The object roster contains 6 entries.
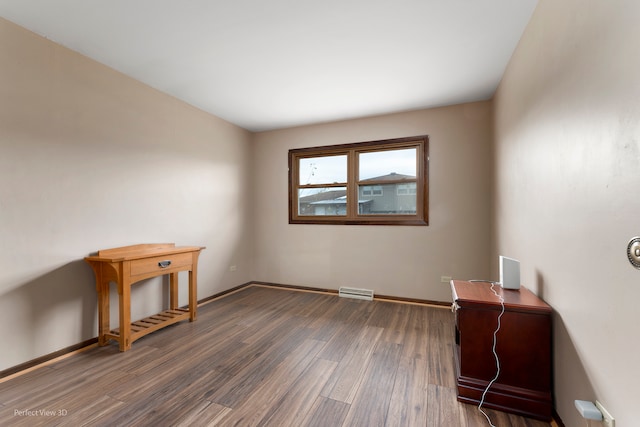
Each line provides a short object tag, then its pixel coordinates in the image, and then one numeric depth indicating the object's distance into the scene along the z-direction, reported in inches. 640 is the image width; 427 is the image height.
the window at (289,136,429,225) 143.1
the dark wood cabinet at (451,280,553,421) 62.4
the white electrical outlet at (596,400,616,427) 40.8
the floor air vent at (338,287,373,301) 149.0
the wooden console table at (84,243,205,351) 90.5
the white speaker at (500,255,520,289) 76.2
